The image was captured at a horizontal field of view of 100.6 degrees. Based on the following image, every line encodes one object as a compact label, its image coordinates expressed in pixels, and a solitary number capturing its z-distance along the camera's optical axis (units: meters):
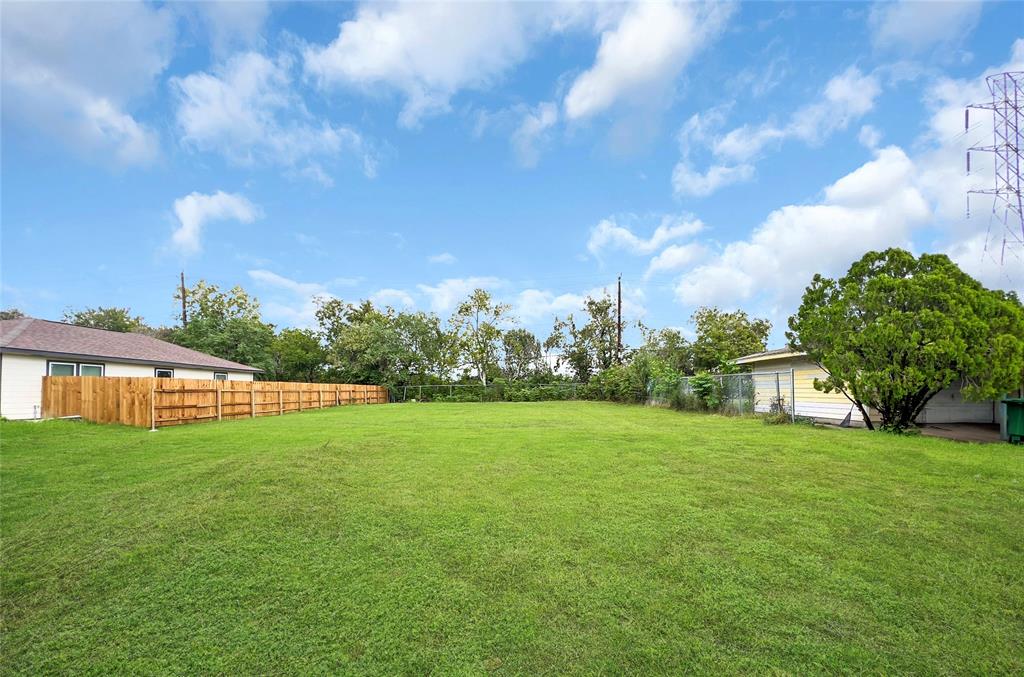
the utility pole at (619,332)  30.22
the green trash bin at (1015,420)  8.14
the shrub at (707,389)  14.88
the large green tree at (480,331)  32.12
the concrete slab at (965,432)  8.99
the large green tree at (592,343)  31.97
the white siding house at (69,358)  13.04
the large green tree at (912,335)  8.48
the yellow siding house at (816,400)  12.05
